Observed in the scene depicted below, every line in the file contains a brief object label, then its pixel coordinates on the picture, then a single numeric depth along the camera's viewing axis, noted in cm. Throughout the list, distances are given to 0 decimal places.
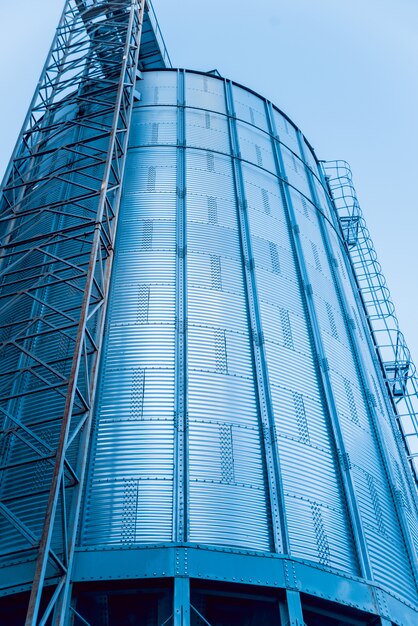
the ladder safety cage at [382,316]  2212
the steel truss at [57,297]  991
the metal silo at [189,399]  977
